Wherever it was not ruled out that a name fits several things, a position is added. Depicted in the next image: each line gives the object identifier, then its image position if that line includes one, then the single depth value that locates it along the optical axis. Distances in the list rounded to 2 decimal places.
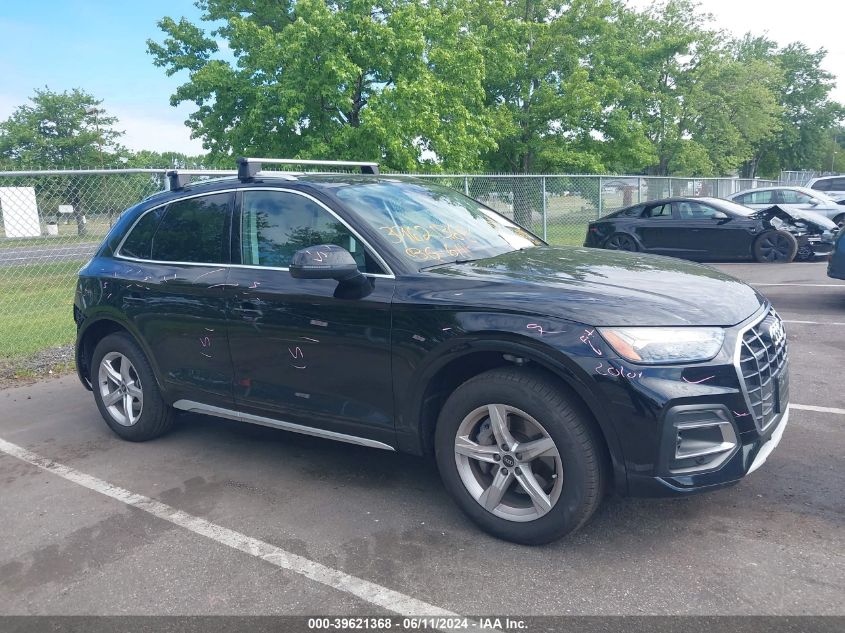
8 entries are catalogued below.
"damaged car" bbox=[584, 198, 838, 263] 13.38
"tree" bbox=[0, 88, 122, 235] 39.25
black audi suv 2.92
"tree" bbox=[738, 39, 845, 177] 58.66
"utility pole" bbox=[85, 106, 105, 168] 42.38
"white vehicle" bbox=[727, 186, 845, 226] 15.71
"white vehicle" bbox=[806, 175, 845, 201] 20.80
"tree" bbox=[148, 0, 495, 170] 16.61
